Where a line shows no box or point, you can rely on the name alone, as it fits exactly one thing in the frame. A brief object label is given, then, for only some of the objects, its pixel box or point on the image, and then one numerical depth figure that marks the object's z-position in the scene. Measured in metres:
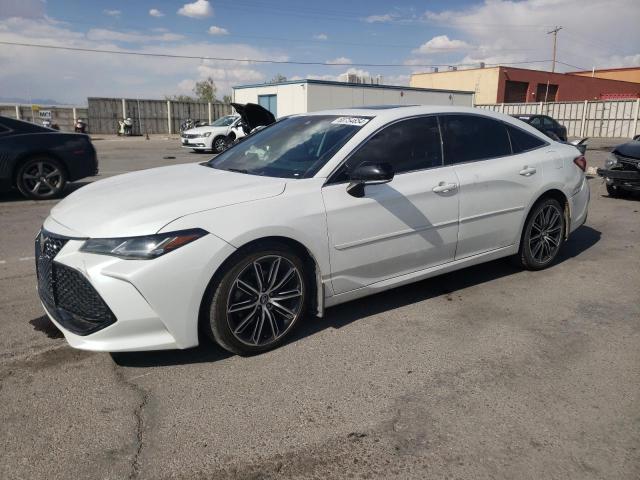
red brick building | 45.00
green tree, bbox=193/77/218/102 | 76.69
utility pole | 62.78
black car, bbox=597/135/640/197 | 8.99
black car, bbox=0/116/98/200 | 8.29
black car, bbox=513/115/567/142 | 21.73
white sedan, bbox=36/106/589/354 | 2.96
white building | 29.39
